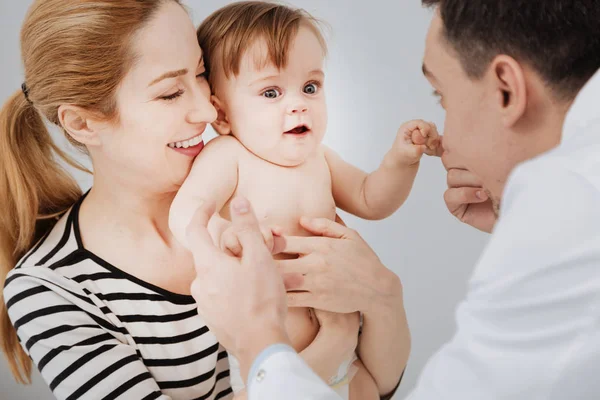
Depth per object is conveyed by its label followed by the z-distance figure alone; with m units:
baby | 1.27
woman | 1.22
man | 0.73
